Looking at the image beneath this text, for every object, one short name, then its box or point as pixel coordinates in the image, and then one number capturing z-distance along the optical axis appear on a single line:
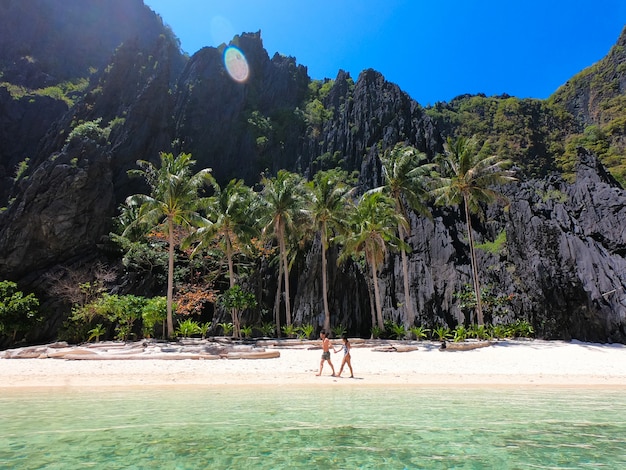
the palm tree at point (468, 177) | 27.94
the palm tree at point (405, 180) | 29.36
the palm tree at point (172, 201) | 25.23
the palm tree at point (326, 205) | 29.11
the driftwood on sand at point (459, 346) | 20.19
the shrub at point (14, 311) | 28.88
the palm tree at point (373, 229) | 26.59
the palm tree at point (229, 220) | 28.39
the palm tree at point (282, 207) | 29.50
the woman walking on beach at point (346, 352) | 13.56
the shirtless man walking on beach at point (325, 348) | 13.86
